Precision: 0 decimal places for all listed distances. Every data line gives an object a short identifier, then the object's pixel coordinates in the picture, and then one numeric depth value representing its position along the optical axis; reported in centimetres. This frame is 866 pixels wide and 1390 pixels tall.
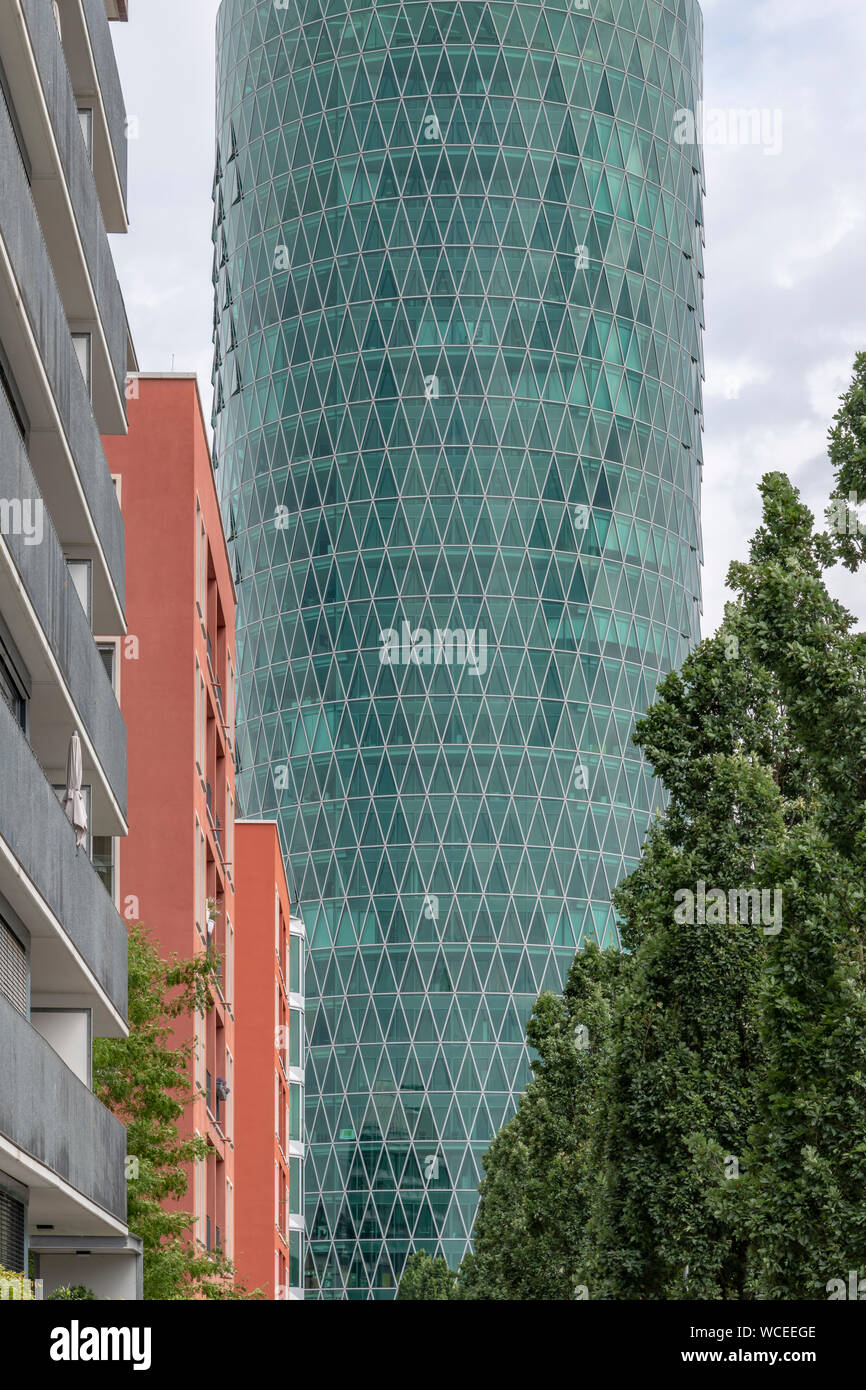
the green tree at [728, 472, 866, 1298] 2247
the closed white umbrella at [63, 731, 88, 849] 2809
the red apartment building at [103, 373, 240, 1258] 4722
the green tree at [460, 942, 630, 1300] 4622
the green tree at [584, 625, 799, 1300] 2923
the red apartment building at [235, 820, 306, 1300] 7881
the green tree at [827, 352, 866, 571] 2289
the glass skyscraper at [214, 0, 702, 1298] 11938
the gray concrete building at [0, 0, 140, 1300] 2284
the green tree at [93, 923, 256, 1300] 3581
